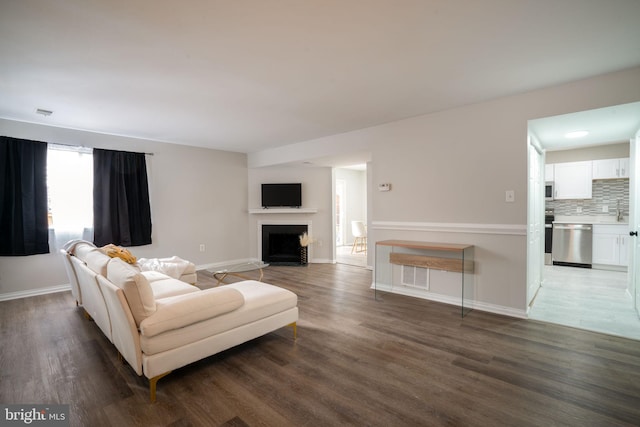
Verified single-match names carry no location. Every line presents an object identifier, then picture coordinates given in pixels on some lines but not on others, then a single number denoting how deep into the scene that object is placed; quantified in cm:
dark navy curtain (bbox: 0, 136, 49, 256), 394
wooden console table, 349
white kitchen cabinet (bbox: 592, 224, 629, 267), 517
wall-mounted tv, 638
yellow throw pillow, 316
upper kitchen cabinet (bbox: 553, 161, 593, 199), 565
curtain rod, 431
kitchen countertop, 538
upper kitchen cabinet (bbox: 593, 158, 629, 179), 527
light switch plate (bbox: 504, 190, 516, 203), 322
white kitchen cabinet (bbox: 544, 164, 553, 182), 603
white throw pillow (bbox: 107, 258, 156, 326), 186
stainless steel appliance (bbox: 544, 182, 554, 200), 597
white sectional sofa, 186
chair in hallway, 747
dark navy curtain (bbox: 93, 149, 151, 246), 465
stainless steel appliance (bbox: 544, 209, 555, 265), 594
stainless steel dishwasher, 552
